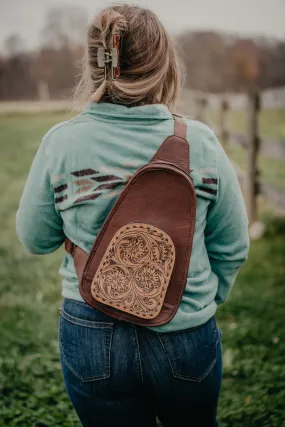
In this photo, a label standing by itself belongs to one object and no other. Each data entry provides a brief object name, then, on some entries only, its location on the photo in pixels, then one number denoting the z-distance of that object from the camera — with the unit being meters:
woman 1.43
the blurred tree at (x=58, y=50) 44.00
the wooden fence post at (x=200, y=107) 8.78
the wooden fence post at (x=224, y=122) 7.33
